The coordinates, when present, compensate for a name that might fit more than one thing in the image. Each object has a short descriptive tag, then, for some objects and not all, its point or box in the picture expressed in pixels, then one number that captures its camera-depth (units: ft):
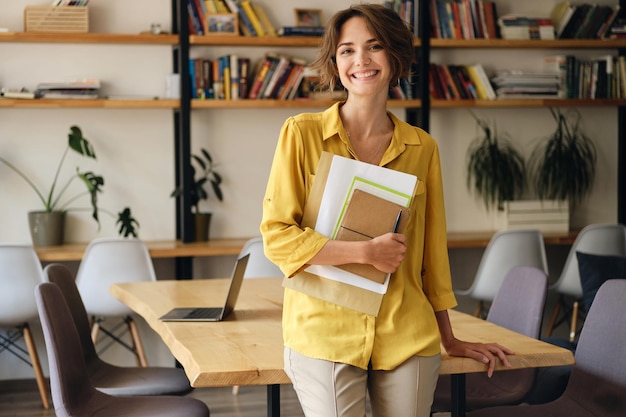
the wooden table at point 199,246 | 16.16
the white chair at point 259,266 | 15.53
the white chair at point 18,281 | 15.28
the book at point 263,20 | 18.24
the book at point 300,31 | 18.06
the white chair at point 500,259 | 17.19
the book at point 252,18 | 18.07
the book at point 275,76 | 18.08
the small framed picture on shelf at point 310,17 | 18.79
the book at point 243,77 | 17.98
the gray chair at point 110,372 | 10.29
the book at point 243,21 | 18.03
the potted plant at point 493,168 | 19.51
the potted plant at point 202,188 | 17.87
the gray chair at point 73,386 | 8.37
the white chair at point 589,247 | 17.78
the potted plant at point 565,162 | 19.65
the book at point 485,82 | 19.11
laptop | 9.66
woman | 6.13
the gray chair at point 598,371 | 8.73
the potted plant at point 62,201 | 17.06
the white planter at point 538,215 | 19.13
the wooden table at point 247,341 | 7.14
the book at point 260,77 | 18.03
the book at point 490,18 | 19.34
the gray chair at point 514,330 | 9.97
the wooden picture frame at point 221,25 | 17.70
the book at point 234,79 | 17.93
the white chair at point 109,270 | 15.84
